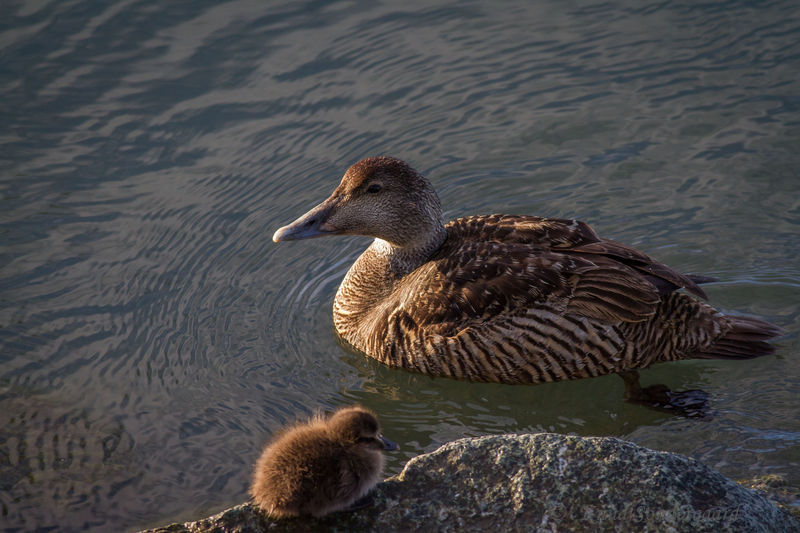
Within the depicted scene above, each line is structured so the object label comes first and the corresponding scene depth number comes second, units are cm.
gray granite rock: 666
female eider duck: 1141
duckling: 716
